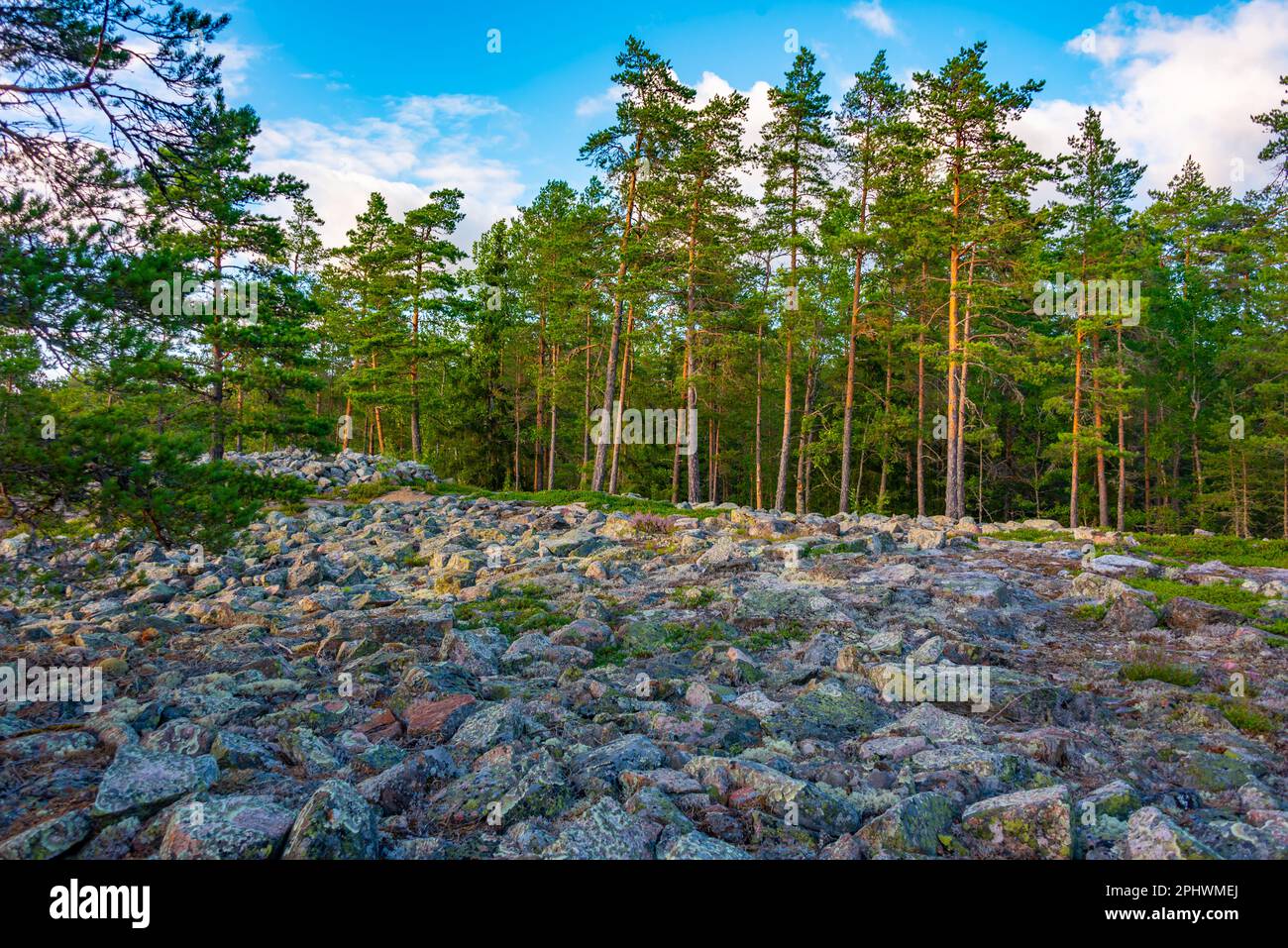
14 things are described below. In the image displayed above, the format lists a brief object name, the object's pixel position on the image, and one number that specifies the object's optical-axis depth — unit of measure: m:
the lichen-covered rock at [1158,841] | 3.25
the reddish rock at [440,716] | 4.92
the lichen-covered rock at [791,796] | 3.73
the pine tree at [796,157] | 26.67
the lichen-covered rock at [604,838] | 3.35
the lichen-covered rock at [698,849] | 3.29
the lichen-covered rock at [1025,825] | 3.43
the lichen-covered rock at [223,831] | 3.20
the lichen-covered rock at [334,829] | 3.18
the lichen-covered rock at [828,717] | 5.12
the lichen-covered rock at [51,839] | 3.19
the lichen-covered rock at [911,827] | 3.40
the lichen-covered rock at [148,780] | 3.52
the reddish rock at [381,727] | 4.81
